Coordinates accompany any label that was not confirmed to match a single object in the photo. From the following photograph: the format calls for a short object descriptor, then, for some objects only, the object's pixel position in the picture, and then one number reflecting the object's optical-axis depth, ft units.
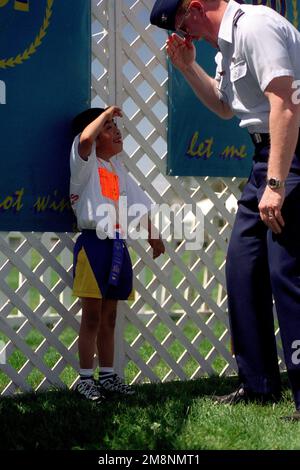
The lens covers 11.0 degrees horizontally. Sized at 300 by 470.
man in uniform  16.74
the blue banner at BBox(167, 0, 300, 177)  23.19
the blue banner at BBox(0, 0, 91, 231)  20.20
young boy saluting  20.17
